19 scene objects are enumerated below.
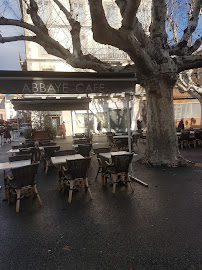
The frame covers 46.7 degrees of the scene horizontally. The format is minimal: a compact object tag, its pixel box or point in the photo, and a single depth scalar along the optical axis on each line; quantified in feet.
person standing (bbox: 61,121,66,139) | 82.58
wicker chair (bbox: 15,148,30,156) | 26.24
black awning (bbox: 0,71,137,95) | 17.20
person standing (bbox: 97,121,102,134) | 91.56
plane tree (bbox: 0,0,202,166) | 26.63
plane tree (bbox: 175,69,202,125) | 59.98
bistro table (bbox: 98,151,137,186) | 22.20
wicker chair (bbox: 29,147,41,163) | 32.82
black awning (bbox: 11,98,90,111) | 37.99
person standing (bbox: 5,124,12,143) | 71.71
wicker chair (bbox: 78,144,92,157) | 29.66
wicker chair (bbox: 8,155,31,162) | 21.98
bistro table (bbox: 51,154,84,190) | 20.47
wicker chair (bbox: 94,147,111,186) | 22.22
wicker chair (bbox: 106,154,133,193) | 19.90
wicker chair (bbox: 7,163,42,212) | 16.71
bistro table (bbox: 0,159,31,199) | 19.24
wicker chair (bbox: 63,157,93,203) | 18.43
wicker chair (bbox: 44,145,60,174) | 29.97
